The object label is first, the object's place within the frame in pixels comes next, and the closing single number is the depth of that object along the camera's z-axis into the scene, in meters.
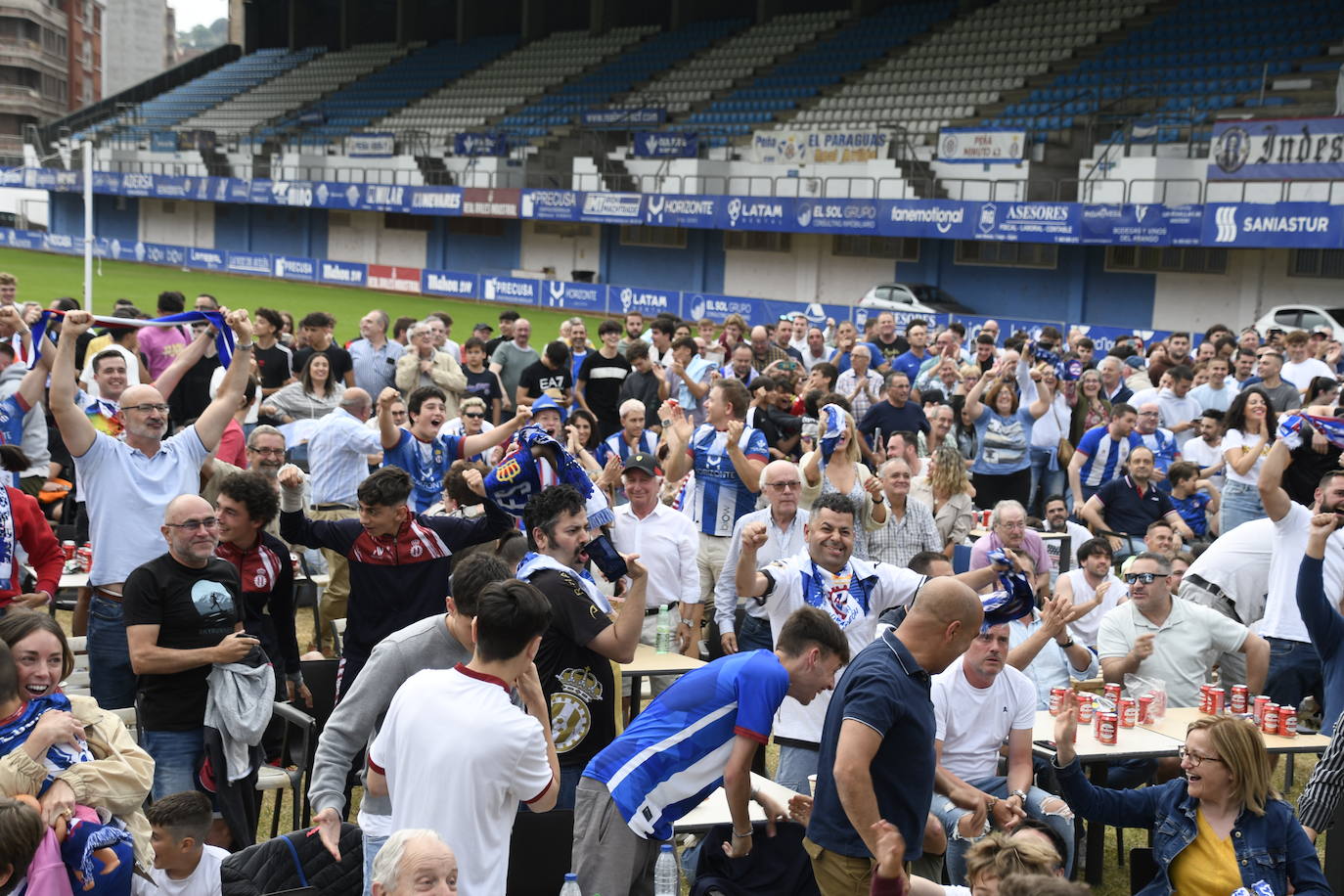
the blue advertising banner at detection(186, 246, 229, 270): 46.72
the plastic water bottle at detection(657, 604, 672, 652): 7.48
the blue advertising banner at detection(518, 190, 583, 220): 39.03
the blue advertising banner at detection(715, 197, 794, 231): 34.78
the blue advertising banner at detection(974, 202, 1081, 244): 29.38
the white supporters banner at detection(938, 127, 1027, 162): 31.66
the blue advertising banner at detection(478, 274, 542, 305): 40.12
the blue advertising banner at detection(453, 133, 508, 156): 43.56
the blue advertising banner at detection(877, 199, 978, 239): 31.25
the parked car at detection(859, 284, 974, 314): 32.09
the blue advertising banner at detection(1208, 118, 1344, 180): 25.47
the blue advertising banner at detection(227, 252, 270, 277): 45.91
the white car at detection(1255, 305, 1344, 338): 25.00
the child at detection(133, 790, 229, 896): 4.52
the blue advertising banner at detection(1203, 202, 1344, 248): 25.28
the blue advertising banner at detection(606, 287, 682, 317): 36.88
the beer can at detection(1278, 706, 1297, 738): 6.55
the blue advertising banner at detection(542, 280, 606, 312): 38.16
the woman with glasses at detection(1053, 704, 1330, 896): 4.80
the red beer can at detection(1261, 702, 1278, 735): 6.57
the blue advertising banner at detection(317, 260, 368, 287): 44.94
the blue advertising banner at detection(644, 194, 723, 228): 36.25
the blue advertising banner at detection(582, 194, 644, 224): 37.56
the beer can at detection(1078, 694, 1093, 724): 6.62
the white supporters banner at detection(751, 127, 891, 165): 34.66
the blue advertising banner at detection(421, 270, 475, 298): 41.75
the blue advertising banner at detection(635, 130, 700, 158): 38.44
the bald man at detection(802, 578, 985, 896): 4.23
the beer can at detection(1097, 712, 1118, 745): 6.23
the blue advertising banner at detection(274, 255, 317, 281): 45.25
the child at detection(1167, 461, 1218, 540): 10.77
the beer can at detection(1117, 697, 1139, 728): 6.53
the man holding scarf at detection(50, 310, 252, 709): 6.11
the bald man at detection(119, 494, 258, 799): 5.27
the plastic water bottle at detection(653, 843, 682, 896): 4.68
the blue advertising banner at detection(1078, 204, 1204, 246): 27.66
